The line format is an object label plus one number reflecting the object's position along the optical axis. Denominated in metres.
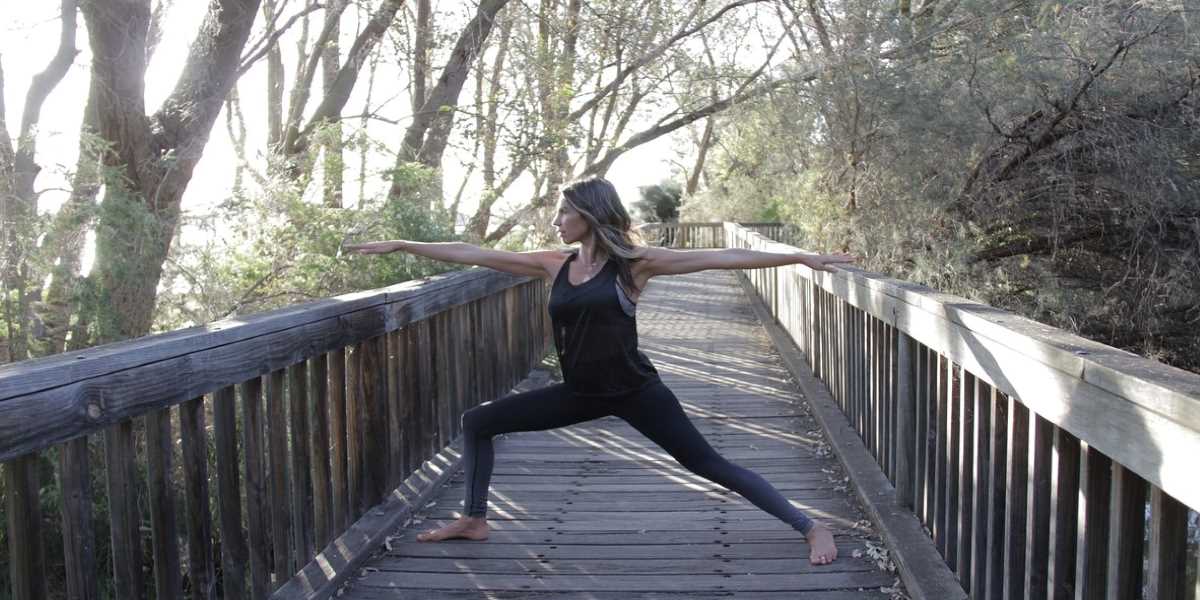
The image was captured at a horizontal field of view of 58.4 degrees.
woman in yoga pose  4.10
